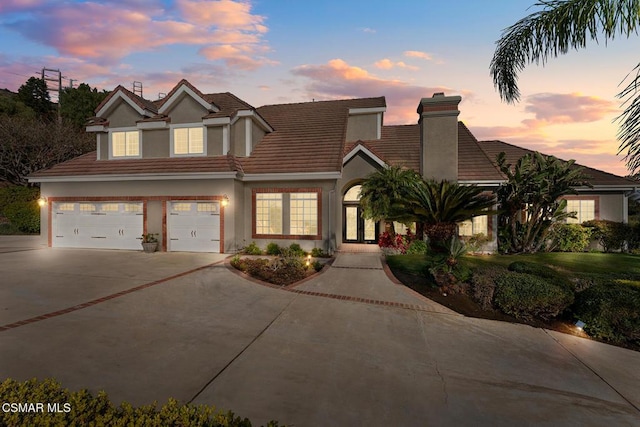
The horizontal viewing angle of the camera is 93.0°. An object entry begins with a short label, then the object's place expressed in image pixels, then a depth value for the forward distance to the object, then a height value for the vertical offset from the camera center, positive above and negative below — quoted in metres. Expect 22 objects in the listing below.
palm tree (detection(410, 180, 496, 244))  9.22 +0.11
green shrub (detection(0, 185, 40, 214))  23.88 +1.18
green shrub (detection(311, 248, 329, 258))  13.85 -1.99
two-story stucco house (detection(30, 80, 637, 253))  14.42 +1.58
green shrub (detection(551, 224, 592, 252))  15.24 -1.34
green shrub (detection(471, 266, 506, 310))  7.45 -1.90
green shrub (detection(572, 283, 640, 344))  5.85 -2.07
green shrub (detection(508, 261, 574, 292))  7.29 -1.70
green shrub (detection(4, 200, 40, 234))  22.00 -0.44
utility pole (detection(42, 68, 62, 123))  46.86 +20.68
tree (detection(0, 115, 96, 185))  26.23 +5.71
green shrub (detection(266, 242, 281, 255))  14.11 -1.83
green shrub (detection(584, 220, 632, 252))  15.41 -1.15
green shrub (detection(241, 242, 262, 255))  14.23 -1.87
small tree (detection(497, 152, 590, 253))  13.69 +0.61
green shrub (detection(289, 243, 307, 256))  13.09 -1.77
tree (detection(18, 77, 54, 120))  42.61 +16.27
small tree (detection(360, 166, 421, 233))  14.11 +0.96
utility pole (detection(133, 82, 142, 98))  51.91 +21.19
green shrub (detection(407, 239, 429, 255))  14.19 -1.77
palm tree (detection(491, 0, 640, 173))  4.71 +3.60
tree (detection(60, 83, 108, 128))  39.56 +14.06
